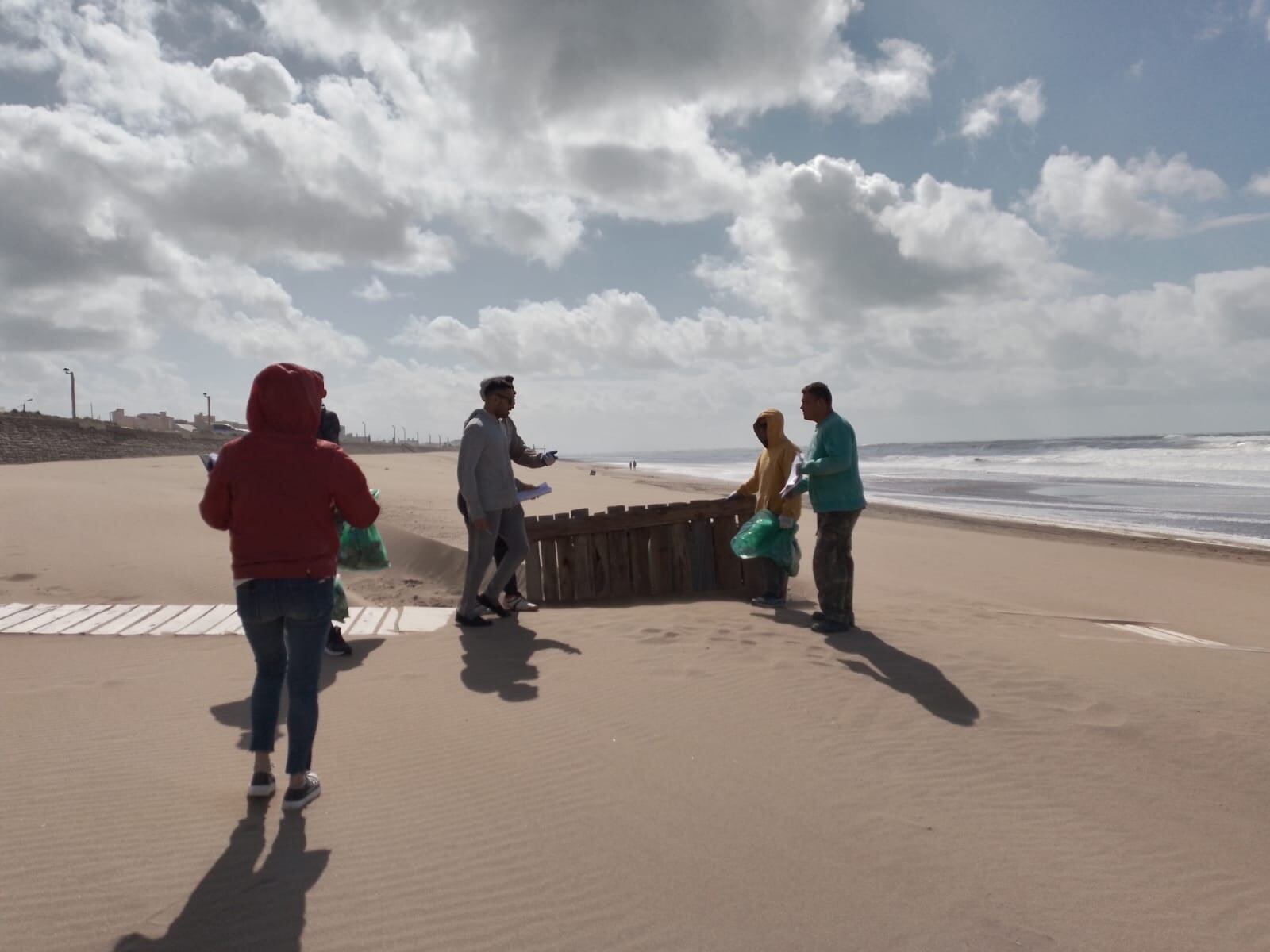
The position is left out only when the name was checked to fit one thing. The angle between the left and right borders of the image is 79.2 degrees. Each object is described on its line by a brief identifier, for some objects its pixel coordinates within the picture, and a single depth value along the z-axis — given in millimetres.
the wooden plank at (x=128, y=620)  6582
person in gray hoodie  6094
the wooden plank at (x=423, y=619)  6730
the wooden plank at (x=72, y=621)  6461
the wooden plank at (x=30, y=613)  6646
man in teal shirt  6133
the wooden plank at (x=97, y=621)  6512
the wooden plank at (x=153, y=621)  6582
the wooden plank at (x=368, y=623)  6613
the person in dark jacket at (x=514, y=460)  6410
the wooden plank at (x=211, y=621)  6672
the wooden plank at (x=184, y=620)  6668
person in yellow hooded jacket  6957
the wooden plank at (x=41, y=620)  6408
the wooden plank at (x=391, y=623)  6637
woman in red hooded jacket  3078
